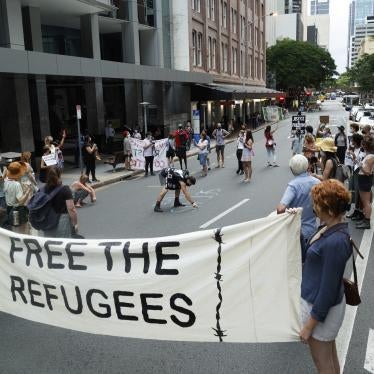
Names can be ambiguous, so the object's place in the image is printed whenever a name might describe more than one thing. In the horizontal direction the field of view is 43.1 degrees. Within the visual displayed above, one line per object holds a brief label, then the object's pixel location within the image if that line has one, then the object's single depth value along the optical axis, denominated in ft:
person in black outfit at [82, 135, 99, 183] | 53.47
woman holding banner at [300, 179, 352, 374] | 10.16
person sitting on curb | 42.44
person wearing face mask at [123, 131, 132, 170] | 64.85
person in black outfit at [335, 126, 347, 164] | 48.70
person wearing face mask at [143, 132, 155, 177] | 61.52
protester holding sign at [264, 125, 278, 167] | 63.72
